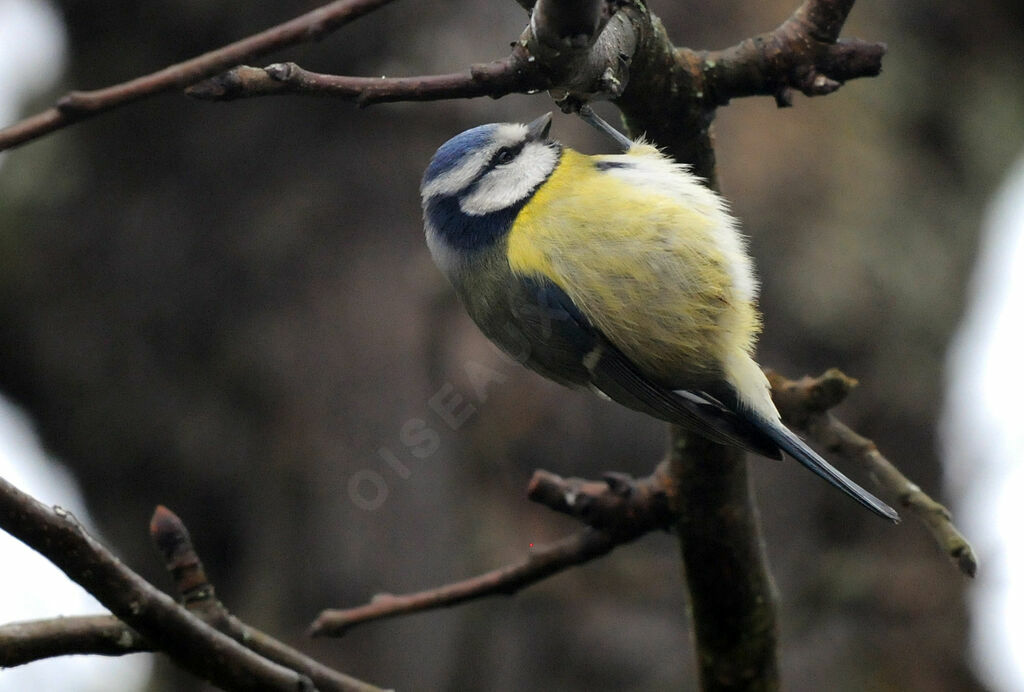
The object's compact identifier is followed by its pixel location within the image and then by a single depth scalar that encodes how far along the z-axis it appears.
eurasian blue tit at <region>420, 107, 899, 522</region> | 3.91
